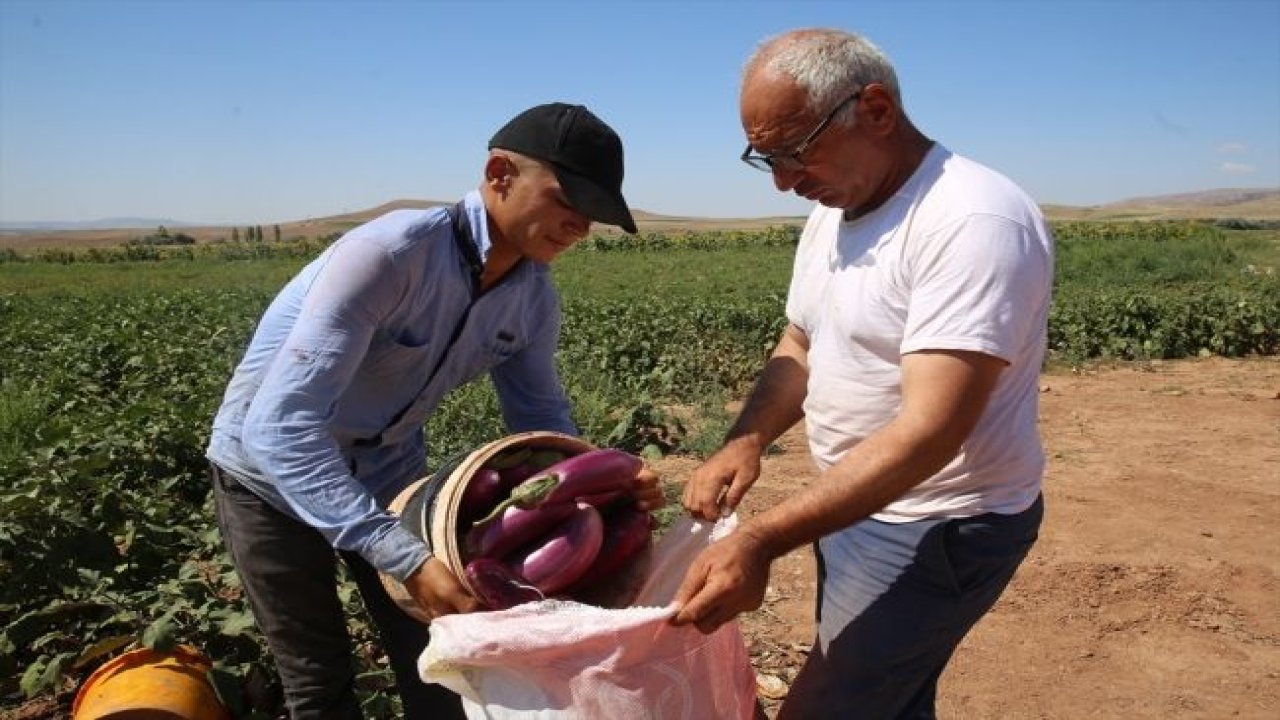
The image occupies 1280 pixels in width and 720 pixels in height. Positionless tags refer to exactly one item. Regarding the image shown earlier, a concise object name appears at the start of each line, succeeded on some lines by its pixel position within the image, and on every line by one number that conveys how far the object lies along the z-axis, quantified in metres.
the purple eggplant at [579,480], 1.90
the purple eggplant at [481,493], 1.96
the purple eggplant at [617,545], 2.07
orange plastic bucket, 2.85
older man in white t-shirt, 1.80
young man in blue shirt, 1.95
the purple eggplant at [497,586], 1.82
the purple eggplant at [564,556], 1.88
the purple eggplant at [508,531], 1.91
